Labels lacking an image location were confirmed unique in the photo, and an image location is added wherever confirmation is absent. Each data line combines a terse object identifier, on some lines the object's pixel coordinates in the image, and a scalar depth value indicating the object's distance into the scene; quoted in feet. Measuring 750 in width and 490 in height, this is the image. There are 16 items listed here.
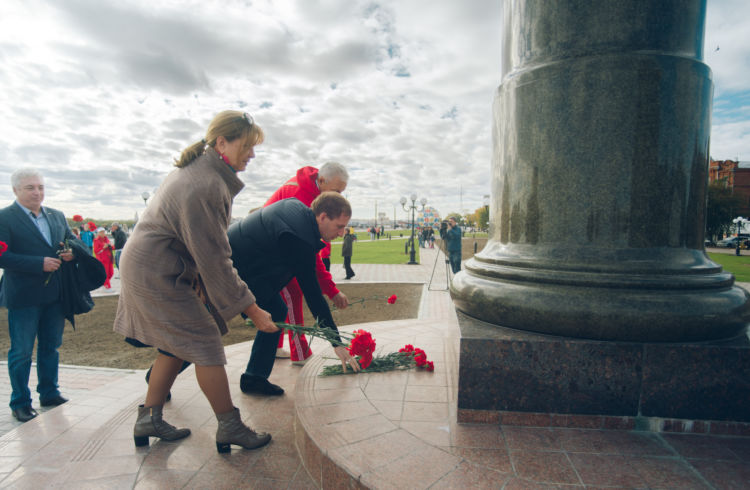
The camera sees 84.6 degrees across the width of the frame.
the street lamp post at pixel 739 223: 88.63
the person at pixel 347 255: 46.52
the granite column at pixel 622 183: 7.75
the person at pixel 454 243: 41.45
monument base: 7.45
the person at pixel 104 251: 39.19
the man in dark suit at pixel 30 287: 11.62
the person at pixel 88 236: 50.87
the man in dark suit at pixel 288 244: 9.11
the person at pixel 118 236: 45.32
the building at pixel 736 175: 172.55
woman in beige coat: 7.10
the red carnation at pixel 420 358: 10.92
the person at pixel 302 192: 12.54
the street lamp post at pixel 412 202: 81.96
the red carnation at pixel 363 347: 9.45
